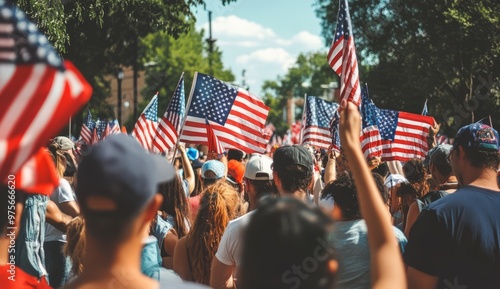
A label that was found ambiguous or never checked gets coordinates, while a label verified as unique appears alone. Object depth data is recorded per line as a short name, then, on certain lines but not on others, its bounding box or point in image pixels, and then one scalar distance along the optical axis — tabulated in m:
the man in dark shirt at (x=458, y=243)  3.70
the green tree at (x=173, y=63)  61.25
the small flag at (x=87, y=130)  17.59
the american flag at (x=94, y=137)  15.74
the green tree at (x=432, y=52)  26.92
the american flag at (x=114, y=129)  15.62
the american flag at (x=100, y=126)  19.38
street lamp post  30.98
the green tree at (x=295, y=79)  129.25
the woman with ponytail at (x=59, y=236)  6.71
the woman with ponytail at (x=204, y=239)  4.86
